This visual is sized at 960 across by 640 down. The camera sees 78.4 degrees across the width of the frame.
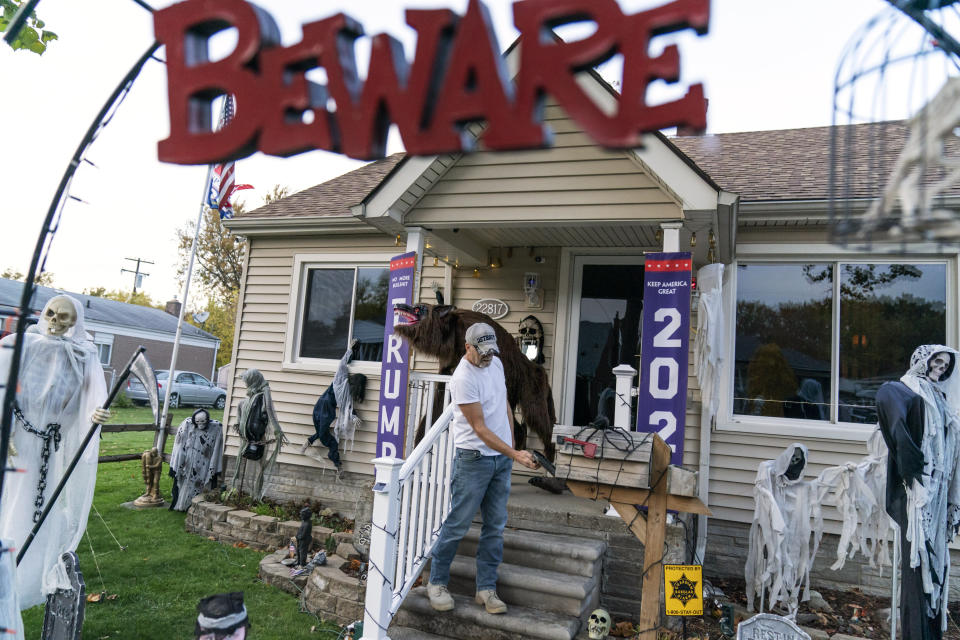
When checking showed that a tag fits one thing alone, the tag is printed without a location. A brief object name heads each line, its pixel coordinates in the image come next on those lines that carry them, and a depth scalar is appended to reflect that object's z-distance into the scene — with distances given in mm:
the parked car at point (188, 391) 20453
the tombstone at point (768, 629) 3242
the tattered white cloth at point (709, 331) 5168
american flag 9180
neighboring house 24438
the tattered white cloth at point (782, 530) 4277
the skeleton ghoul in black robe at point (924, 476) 3684
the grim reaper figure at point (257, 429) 7301
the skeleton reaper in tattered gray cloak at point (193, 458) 7785
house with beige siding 5176
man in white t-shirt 3715
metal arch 2225
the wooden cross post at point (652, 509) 3521
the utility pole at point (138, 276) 39228
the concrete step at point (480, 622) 3647
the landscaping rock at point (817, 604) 4793
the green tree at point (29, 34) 4094
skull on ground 3713
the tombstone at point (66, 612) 3320
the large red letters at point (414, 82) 1719
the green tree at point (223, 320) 28469
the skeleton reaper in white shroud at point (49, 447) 3871
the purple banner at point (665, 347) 4562
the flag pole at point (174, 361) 8070
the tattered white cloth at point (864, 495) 4227
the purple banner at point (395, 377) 5660
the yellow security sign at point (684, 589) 3311
